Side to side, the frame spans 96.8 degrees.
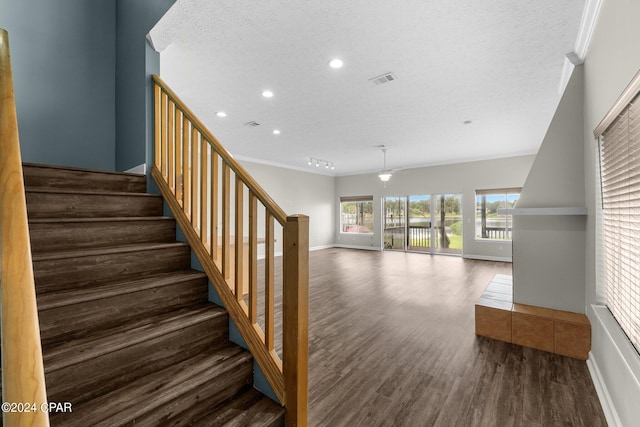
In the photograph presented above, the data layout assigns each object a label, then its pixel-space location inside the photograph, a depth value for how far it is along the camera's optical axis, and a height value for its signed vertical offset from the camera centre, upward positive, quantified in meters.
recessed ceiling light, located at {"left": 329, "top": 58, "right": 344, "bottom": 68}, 2.97 +1.62
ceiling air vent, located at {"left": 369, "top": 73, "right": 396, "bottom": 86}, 3.26 +1.60
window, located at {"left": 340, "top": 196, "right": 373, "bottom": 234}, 10.35 +0.03
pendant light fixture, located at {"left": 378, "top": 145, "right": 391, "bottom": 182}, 6.74 +1.01
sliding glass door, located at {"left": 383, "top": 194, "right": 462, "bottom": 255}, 8.57 -0.28
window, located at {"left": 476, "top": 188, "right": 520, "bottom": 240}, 7.57 +0.03
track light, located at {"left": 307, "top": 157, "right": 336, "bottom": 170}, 8.16 +1.59
